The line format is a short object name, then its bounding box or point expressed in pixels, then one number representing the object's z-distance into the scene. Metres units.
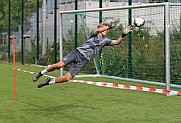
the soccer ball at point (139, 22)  12.26
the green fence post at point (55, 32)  24.95
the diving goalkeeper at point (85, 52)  11.66
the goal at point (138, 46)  15.45
